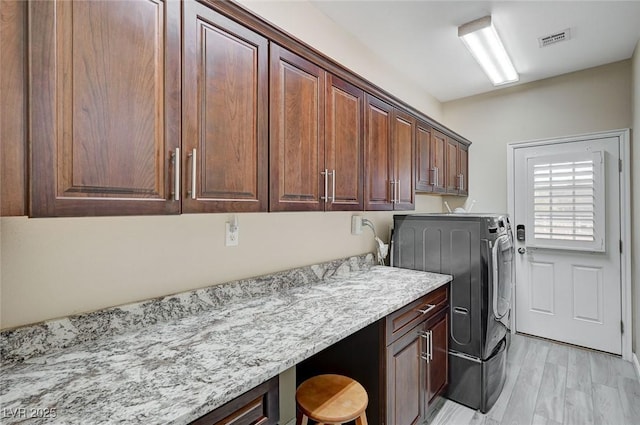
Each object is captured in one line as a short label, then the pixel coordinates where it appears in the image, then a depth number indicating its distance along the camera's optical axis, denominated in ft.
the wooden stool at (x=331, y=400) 4.26
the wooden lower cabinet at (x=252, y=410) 2.90
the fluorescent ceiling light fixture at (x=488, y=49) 7.50
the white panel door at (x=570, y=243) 9.70
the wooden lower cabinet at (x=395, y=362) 5.19
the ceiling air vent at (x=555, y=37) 8.01
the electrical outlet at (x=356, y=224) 8.09
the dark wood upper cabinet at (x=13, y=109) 2.45
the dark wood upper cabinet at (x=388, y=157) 6.72
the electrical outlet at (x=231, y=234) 5.35
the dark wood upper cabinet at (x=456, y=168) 10.59
